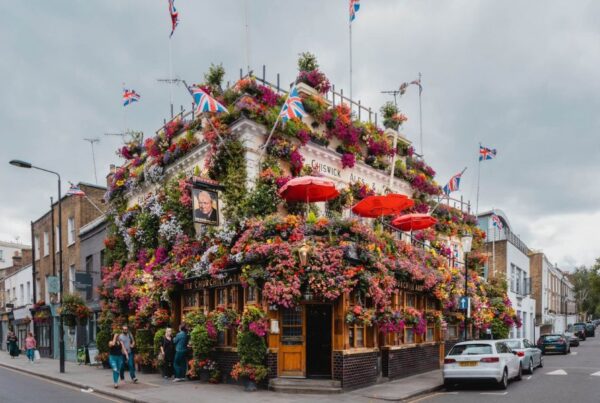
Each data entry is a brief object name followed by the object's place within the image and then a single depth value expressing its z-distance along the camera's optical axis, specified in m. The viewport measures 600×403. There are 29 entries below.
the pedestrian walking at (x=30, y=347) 28.39
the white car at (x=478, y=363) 15.34
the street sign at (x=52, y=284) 25.92
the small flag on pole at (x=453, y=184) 24.50
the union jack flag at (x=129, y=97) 23.70
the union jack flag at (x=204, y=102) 16.28
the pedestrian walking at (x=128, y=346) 17.08
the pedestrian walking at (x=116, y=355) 16.36
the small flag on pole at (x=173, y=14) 19.65
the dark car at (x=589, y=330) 62.82
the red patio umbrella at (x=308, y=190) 16.06
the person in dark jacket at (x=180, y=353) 17.42
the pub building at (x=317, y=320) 15.34
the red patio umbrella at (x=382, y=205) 17.98
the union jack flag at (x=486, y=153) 27.02
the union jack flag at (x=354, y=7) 21.30
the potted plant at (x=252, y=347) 14.97
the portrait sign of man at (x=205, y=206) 16.84
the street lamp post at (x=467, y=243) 20.64
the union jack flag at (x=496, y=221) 32.57
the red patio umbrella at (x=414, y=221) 20.05
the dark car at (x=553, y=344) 31.88
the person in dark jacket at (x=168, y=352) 17.84
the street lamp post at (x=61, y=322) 21.79
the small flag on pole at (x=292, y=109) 16.53
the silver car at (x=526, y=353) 19.41
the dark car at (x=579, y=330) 54.88
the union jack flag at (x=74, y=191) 24.84
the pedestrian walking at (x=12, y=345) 33.06
